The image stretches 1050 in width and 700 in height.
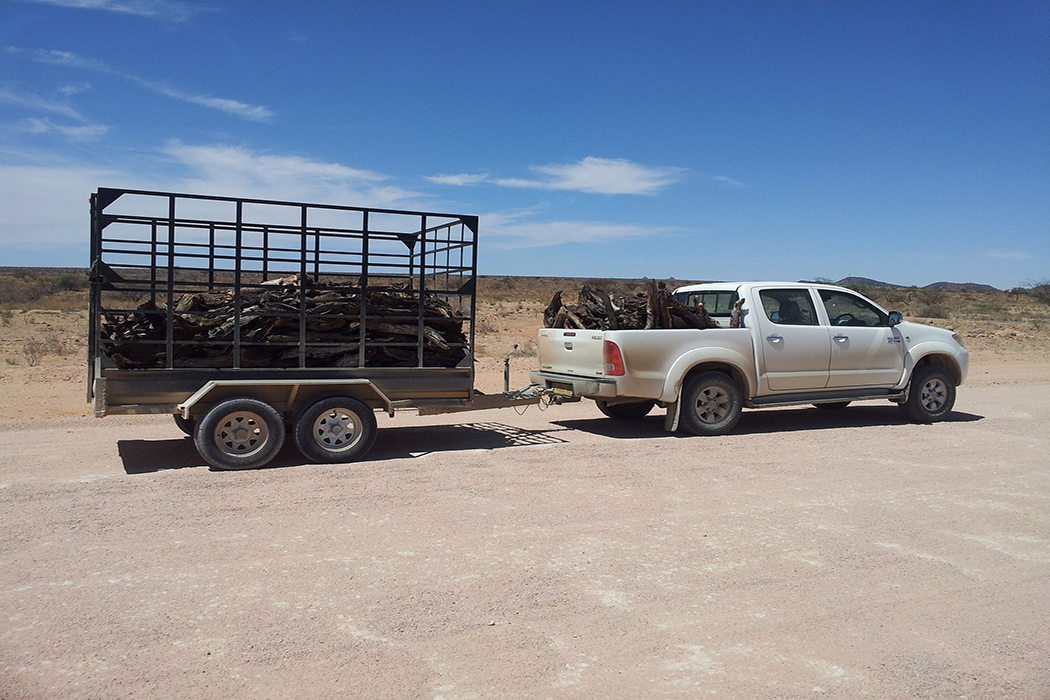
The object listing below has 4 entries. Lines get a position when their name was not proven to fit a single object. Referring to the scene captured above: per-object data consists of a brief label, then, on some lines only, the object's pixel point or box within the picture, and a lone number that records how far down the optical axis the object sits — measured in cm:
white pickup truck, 1050
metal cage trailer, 834
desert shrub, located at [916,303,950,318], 4881
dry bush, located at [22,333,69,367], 1790
